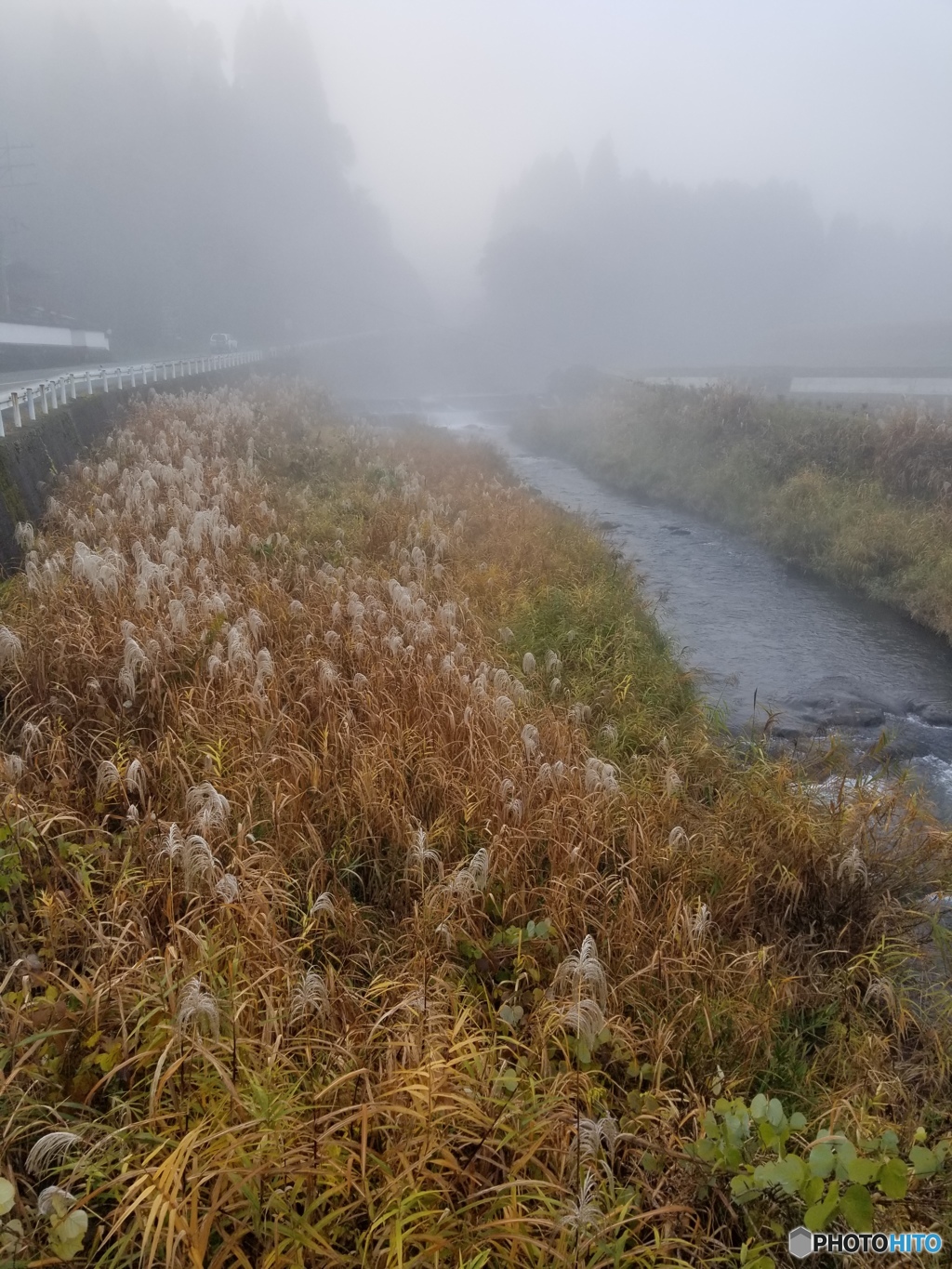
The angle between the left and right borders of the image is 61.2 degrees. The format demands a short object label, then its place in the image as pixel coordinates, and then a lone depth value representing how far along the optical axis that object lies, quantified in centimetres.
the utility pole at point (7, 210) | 4216
